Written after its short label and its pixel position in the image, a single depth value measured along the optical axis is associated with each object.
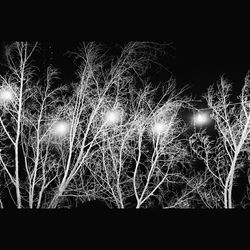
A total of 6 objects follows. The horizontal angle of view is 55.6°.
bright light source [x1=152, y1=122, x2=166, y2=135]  9.16
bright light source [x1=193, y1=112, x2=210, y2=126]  9.21
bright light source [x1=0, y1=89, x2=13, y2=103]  8.55
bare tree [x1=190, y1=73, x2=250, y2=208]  8.94
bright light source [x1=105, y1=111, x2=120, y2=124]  9.02
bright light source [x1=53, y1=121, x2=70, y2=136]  9.04
